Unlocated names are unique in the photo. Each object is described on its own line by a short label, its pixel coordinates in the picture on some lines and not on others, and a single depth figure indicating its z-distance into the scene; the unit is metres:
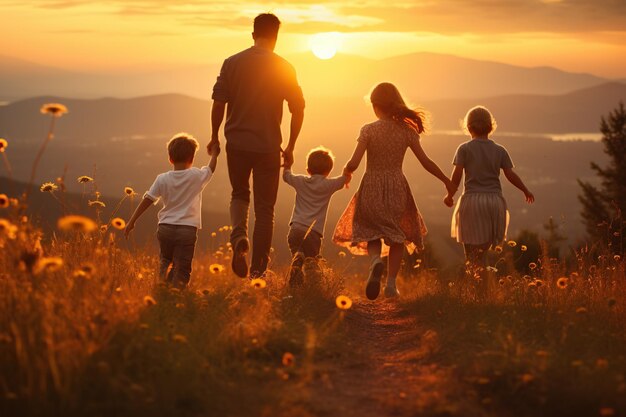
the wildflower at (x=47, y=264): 4.29
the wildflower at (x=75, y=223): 3.96
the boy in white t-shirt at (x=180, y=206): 7.17
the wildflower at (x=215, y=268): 6.27
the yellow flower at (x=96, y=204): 6.96
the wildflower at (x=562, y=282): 6.15
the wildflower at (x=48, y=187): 6.87
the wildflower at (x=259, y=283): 5.62
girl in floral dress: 8.10
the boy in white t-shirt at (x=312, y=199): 7.88
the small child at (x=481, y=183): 8.24
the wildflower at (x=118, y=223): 5.71
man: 7.79
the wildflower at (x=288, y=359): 4.42
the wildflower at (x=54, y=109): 4.77
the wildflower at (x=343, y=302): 5.32
